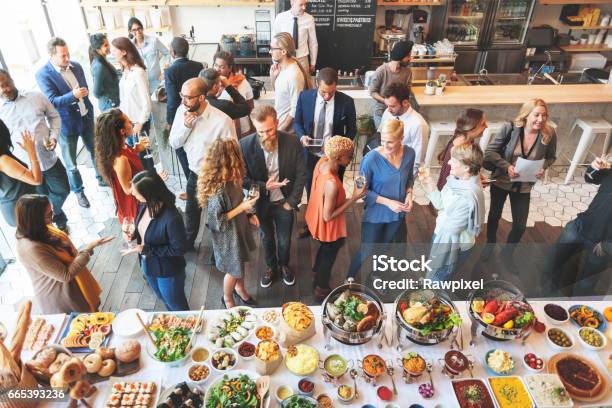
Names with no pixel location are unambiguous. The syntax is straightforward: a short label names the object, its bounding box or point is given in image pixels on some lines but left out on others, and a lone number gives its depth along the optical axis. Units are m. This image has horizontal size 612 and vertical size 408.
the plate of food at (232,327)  2.50
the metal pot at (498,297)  2.43
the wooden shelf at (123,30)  6.75
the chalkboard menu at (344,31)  6.55
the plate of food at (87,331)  2.48
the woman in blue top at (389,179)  3.16
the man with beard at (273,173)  3.28
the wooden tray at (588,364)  2.24
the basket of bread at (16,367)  1.95
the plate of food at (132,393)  2.21
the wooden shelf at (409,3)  6.81
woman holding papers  3.52
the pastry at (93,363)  2.29
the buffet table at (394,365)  2.26
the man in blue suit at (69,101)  4.38
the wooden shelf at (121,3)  6.49
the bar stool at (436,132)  5.19
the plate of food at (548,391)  2.20
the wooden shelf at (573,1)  7.05
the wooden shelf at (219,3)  6.62
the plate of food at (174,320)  2.59
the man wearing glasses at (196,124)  3.41
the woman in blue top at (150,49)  5.41
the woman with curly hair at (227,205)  2.91
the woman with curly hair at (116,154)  3.20
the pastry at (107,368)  2.31
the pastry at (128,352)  2.36
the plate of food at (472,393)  2.23
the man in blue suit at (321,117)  3.98
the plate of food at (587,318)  2.60
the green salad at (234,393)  2.17
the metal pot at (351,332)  2.41
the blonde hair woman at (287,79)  4.23
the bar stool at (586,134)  5.21
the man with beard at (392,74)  4.55
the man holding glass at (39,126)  3.77
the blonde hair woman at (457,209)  2.98
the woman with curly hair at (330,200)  3.03
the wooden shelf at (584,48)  7.62
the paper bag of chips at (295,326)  2.45
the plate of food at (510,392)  2.23
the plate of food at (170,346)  2.37
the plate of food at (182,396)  2.20
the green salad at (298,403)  2.16
